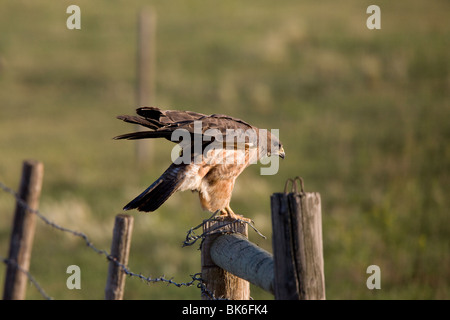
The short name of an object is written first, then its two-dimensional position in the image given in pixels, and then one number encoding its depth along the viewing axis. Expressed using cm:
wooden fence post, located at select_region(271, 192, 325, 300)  485
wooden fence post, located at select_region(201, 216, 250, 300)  678
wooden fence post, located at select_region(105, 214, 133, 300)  853
